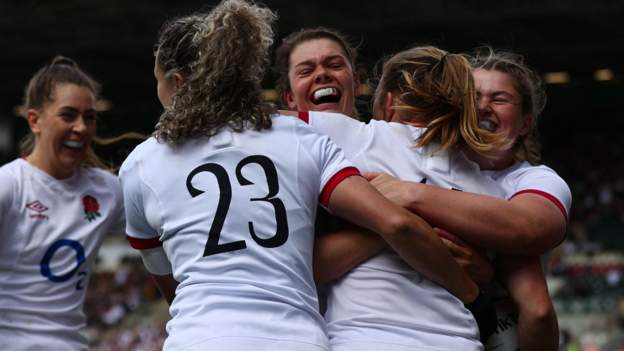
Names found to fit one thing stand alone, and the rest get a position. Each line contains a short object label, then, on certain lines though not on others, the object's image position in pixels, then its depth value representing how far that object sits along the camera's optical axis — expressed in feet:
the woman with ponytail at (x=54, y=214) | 28.89
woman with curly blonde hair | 16.56
